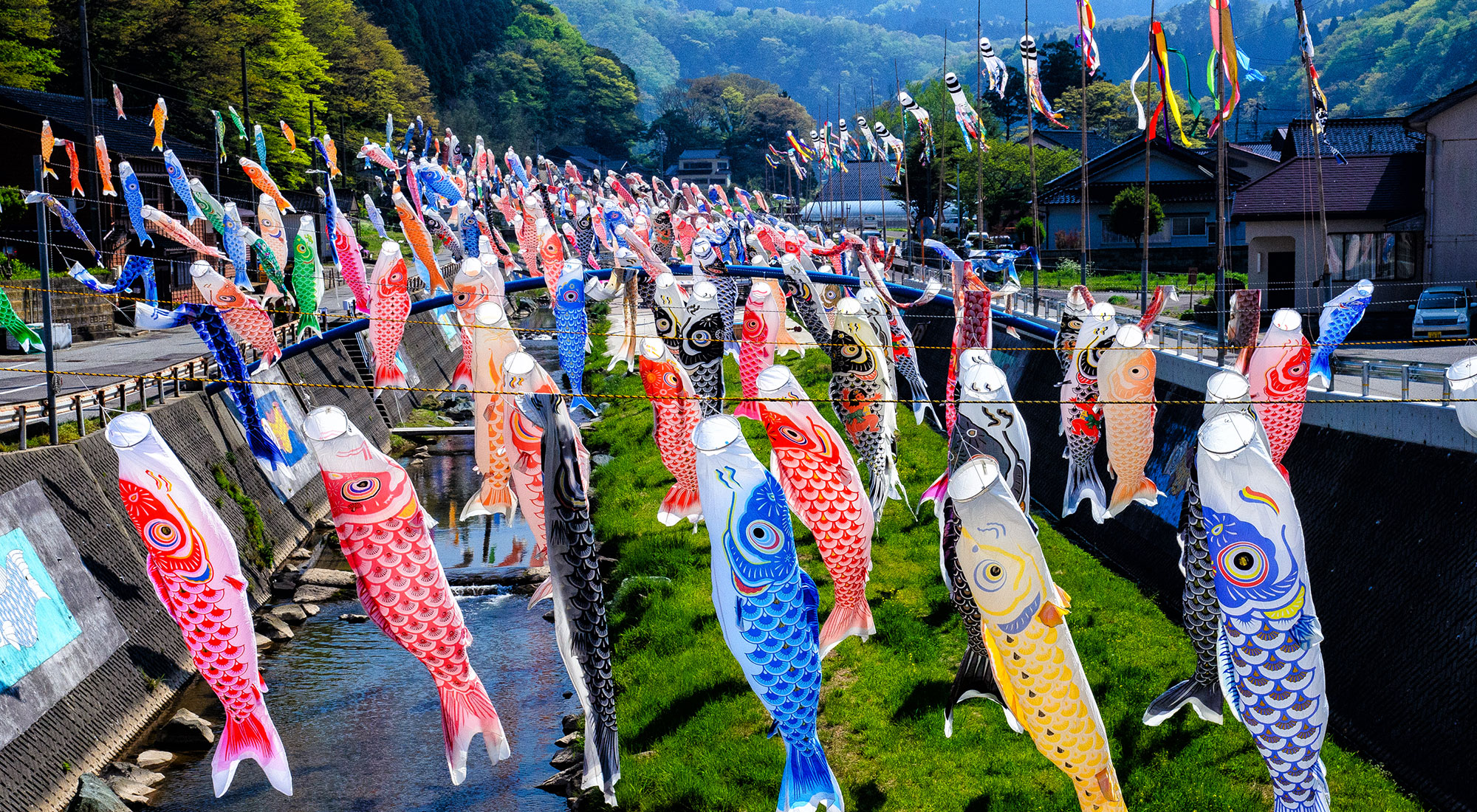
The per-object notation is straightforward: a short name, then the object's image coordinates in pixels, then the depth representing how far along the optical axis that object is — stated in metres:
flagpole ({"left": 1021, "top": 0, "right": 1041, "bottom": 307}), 31.29
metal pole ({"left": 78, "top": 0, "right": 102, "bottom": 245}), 28.02
